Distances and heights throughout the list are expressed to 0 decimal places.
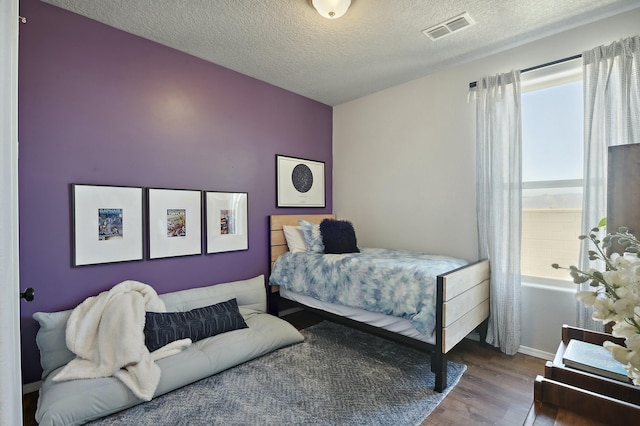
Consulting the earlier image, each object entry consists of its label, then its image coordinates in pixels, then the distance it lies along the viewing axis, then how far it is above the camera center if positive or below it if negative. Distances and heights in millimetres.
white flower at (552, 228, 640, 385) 638 -204
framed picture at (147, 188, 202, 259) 2602 -101
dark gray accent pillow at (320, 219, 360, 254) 3158 -284
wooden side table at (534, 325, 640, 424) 815 -541
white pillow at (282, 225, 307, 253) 3430 -320
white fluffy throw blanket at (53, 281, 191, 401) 1902 -881
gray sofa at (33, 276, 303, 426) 1717 -1045
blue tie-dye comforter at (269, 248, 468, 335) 2186 -587
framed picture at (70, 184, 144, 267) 2242 -101
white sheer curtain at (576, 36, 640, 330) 2088 +676
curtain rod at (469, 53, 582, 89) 2363 +1185
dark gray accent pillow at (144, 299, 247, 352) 2182 -889
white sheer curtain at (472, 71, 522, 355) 2594 +121
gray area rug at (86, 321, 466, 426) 1800 -1223
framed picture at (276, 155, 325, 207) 3615 +348
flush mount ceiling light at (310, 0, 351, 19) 2006 +1361
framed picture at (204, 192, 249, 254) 2979 -110
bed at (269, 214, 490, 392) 2074 -846
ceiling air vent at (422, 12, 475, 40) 2289 +1431
